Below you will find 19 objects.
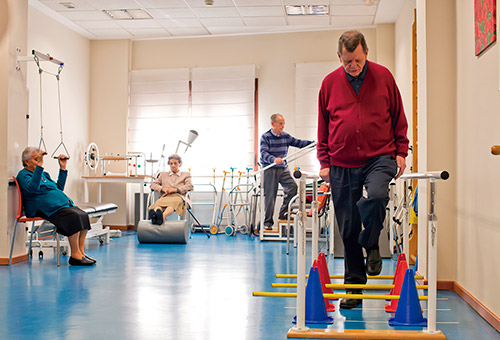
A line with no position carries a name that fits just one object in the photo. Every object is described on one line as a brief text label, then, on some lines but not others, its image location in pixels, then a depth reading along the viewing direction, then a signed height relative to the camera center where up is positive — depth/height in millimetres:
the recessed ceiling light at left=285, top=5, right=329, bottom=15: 7036 +2318
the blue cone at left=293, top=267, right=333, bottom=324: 2756 -640
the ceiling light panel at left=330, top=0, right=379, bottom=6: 6705 +2283
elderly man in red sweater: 2736 +193
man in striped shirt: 6832 +203
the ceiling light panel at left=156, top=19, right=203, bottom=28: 7617 +2304
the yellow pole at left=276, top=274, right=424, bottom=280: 3210 -602
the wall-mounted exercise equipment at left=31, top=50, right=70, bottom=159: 5080 +1159
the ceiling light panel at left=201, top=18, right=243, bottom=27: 7574 +2307
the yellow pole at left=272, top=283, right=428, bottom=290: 2925 -599
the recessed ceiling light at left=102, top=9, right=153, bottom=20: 7164 +2296
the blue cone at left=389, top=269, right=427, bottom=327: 2678 -644
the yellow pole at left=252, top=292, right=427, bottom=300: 2801 -623
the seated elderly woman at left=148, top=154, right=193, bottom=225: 6605 -130
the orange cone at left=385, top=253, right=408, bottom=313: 3016 -573
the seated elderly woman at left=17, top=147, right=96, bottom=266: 4867 -241
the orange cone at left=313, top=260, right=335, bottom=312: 3016 -625
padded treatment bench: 6031 -383
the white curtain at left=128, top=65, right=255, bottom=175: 8266 +1053
